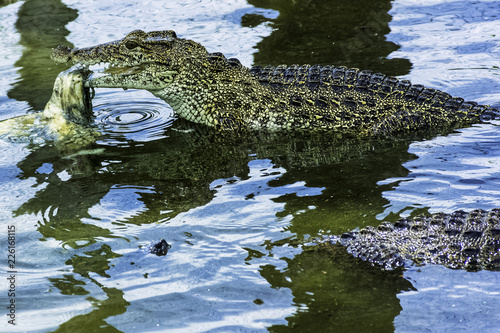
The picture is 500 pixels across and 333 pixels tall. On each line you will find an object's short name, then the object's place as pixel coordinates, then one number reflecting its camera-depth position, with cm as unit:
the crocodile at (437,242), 772
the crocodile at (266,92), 1359
